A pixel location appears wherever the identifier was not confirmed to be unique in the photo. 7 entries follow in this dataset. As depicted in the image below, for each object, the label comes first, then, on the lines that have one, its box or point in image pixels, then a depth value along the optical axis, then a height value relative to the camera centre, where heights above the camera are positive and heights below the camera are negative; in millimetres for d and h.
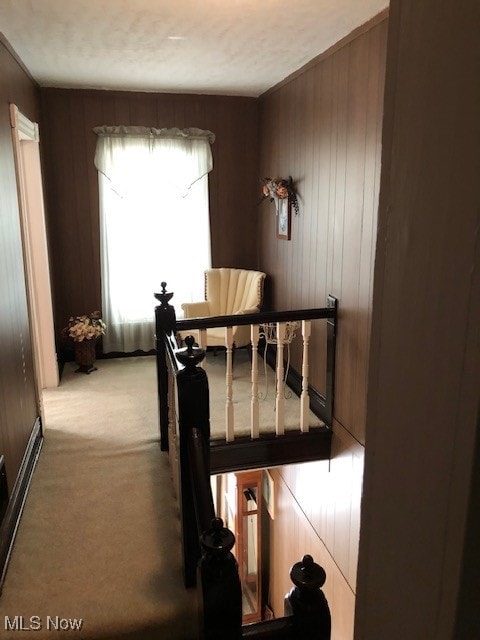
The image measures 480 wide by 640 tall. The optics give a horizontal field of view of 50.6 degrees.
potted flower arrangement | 4660 -1001
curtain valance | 4742 +678
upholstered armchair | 4621 -691
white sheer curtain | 4820 +34
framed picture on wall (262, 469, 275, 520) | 5195 -2777
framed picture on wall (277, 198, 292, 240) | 4250 +64
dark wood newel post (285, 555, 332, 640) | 1024 -770
